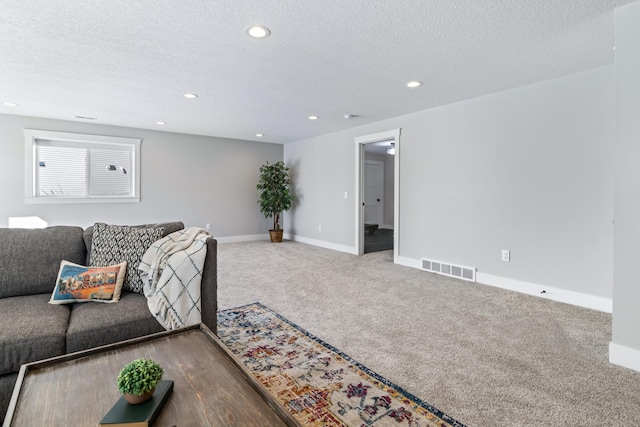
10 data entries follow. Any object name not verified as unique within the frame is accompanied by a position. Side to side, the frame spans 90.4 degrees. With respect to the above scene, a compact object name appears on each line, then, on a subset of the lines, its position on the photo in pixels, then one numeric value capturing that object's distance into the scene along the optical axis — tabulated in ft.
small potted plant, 3.21
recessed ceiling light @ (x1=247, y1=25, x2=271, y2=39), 7.71
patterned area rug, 5.23
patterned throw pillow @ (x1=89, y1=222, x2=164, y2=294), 7.14
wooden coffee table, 3.24
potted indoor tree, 23.17
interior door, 32.30
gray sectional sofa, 5.03
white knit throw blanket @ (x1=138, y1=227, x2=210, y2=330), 6.48
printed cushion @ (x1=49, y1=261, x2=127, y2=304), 6.47
